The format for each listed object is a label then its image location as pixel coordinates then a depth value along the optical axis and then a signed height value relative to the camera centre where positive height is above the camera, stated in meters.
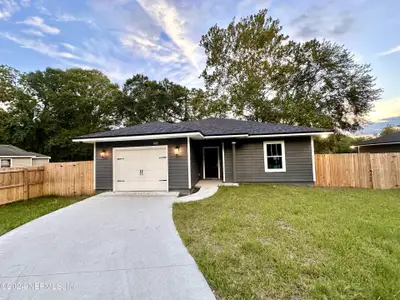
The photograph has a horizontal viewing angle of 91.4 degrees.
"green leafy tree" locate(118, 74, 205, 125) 23.59 +7.38
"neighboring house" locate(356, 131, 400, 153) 12.79 +0.78
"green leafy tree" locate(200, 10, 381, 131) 17.89 +7.86
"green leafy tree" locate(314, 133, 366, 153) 18.92 +1.31
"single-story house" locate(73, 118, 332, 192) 7.87 +0.24
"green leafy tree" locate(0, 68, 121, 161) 21.69 +6.35
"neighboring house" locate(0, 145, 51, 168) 16.19 +0.77
